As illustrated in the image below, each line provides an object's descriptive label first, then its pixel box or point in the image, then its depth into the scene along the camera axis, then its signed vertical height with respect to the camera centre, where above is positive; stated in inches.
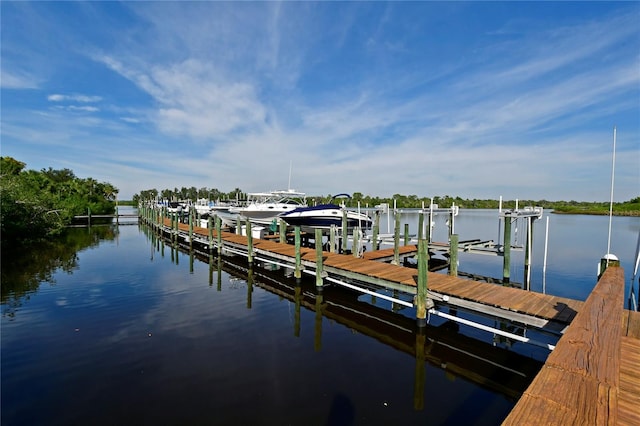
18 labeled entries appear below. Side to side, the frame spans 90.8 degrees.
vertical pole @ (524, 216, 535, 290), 515.5 -81.8
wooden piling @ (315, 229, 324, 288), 437.9 -82.9
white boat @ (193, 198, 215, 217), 1471.2 -50.4
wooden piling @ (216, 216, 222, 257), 715.4 -83.4
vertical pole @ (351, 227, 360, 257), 582.6 -76.4
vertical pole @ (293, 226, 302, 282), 485.8 -86.4
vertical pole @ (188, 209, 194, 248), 883.4 -95.2
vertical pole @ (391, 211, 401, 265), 551.7 -85.0
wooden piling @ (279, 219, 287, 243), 715.8 -71.7
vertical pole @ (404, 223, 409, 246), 697.9 -73.4
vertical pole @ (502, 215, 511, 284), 486.0 -70.0
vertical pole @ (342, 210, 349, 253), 684.1 -69.5
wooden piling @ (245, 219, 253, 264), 612.4 -91.6
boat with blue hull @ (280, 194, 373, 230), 836.0 -41.8
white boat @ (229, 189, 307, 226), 1023.0 -22.4
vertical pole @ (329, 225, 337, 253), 640.4 -75.5
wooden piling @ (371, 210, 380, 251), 656.4 -61.0
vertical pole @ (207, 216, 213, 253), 758.5 -75.9
